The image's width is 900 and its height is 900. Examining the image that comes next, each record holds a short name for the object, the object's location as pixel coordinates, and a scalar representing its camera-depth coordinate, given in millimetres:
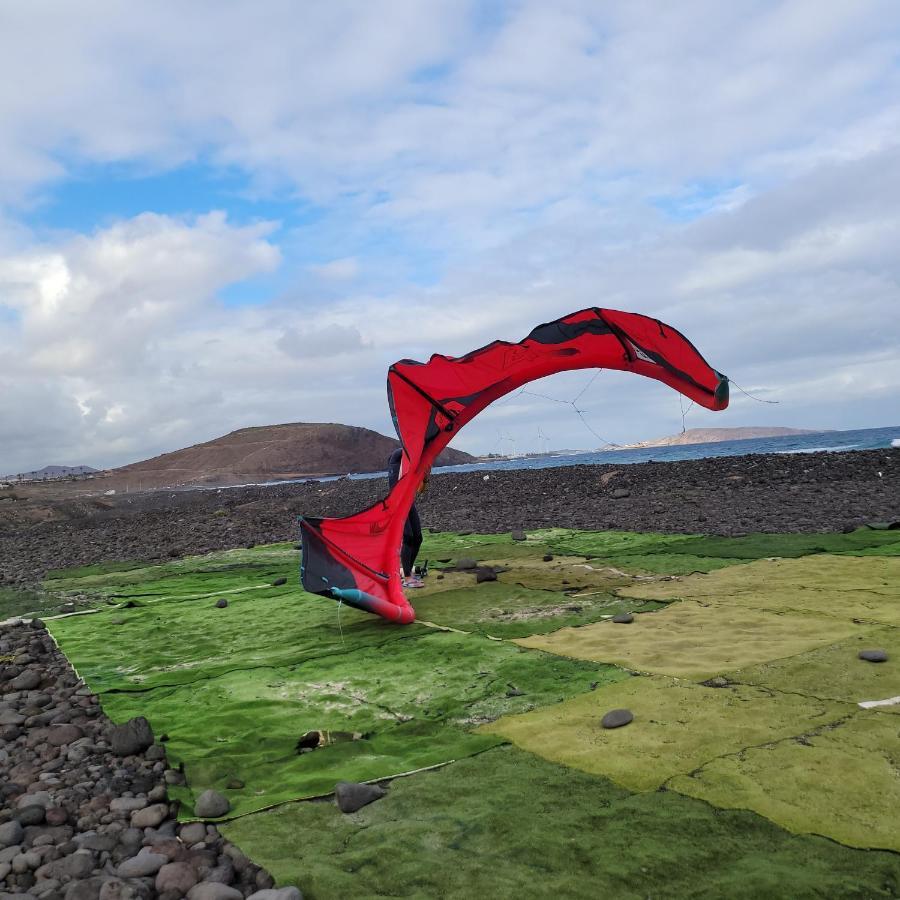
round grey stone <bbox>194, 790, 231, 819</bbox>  3949
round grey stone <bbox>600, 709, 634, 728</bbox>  4664
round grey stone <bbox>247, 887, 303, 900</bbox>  2975
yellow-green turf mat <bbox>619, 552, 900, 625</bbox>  7332
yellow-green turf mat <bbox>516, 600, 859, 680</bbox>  5895
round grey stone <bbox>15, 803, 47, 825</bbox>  4055
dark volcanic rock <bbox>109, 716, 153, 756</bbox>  5055
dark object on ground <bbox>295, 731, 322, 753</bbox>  4836
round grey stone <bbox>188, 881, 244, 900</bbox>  3094
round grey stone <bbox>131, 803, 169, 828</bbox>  3998
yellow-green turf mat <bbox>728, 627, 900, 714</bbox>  4922
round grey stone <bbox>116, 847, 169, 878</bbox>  3447
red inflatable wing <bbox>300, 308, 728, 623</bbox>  8109
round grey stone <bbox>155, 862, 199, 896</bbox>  3273
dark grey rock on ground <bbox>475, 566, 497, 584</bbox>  10500
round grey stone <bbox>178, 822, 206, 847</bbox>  3744
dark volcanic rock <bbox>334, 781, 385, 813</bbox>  3895
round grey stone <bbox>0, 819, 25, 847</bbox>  3822
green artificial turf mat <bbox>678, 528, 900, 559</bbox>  10906
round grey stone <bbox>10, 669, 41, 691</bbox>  6805
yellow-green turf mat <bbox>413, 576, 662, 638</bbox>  7730
